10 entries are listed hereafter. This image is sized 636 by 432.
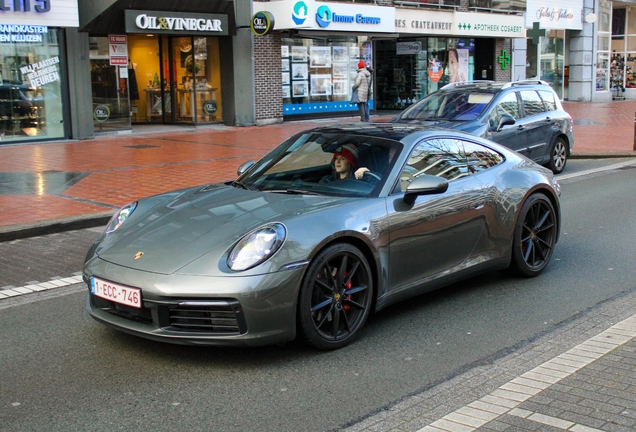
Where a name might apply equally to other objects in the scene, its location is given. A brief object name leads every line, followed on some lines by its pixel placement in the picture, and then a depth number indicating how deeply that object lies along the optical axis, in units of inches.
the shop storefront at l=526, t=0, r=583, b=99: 1328.7
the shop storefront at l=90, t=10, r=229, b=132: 876.0
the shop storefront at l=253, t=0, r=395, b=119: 886.4
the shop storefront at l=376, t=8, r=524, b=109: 1138.0
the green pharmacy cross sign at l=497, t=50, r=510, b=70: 1248.2
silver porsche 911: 177.0
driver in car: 223.6
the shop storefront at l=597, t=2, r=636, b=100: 1569.9
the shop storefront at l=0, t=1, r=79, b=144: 675.4
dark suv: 473.9
